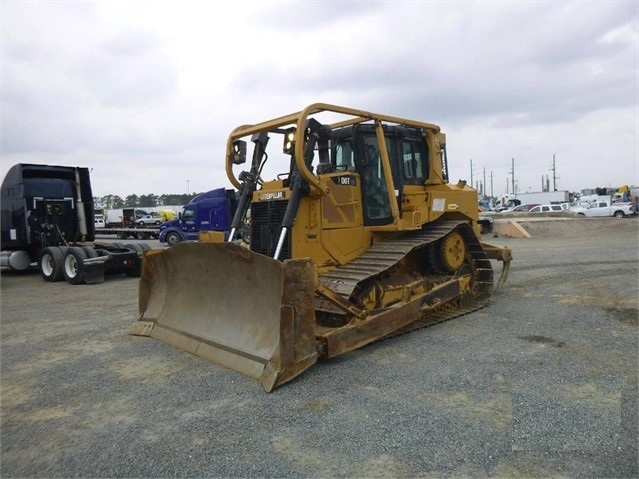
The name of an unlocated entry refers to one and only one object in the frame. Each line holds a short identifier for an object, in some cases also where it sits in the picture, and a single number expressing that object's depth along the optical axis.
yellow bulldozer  4.58
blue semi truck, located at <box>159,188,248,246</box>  21.12
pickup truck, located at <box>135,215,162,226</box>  40.74
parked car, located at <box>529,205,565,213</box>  37.33
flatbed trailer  30.01
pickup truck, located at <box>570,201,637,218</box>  32.03
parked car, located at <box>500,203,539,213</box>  44.84
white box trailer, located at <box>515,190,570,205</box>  57.84
